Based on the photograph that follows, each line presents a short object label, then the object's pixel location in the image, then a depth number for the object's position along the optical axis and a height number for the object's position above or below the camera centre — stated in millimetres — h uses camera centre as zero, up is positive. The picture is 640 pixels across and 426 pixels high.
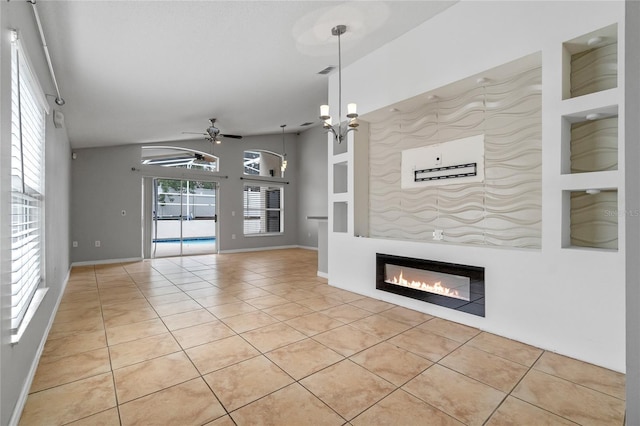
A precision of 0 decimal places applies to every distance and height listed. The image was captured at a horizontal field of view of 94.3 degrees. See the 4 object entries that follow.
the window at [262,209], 9211 +69
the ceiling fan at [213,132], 5812 +1575
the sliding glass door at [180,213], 7719 -42
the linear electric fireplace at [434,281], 2906 -778
